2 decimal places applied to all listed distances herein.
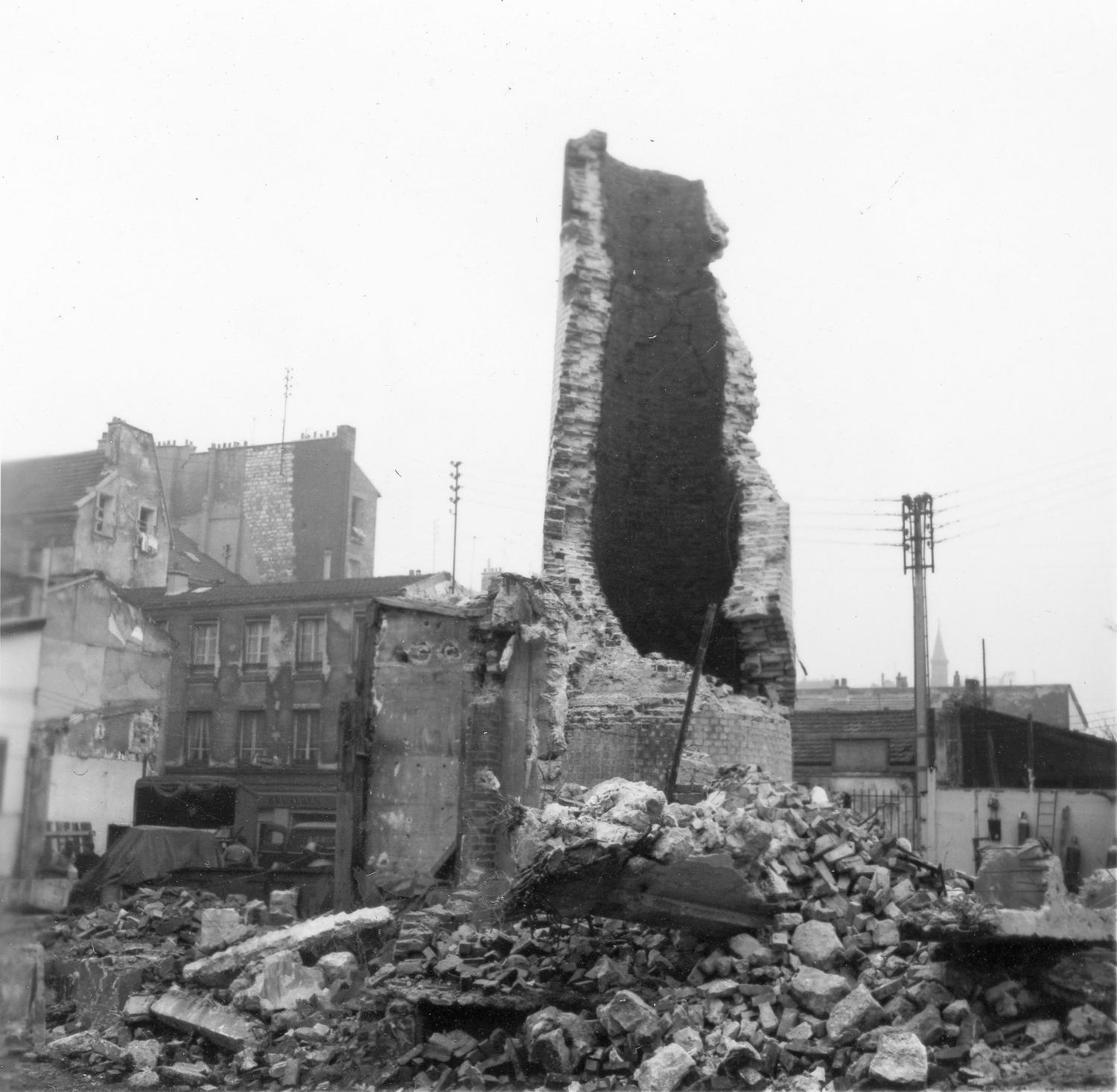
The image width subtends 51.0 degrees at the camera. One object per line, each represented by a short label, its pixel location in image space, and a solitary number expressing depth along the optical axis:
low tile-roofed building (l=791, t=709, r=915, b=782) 26.59
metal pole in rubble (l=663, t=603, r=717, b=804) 9.27
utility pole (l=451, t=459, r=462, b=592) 33.62
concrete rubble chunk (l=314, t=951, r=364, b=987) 8.82
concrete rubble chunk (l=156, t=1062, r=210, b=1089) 7.64
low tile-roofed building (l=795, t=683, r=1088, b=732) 35.22
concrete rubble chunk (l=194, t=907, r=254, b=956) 10.77
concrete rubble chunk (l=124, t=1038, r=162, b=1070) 7.99
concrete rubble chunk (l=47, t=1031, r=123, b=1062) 8.16
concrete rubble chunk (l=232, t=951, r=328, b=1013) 8.44
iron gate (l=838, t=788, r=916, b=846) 24.34
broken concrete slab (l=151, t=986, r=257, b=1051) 8.05
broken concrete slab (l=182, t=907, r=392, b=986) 9.32
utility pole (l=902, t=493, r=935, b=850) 19.53
